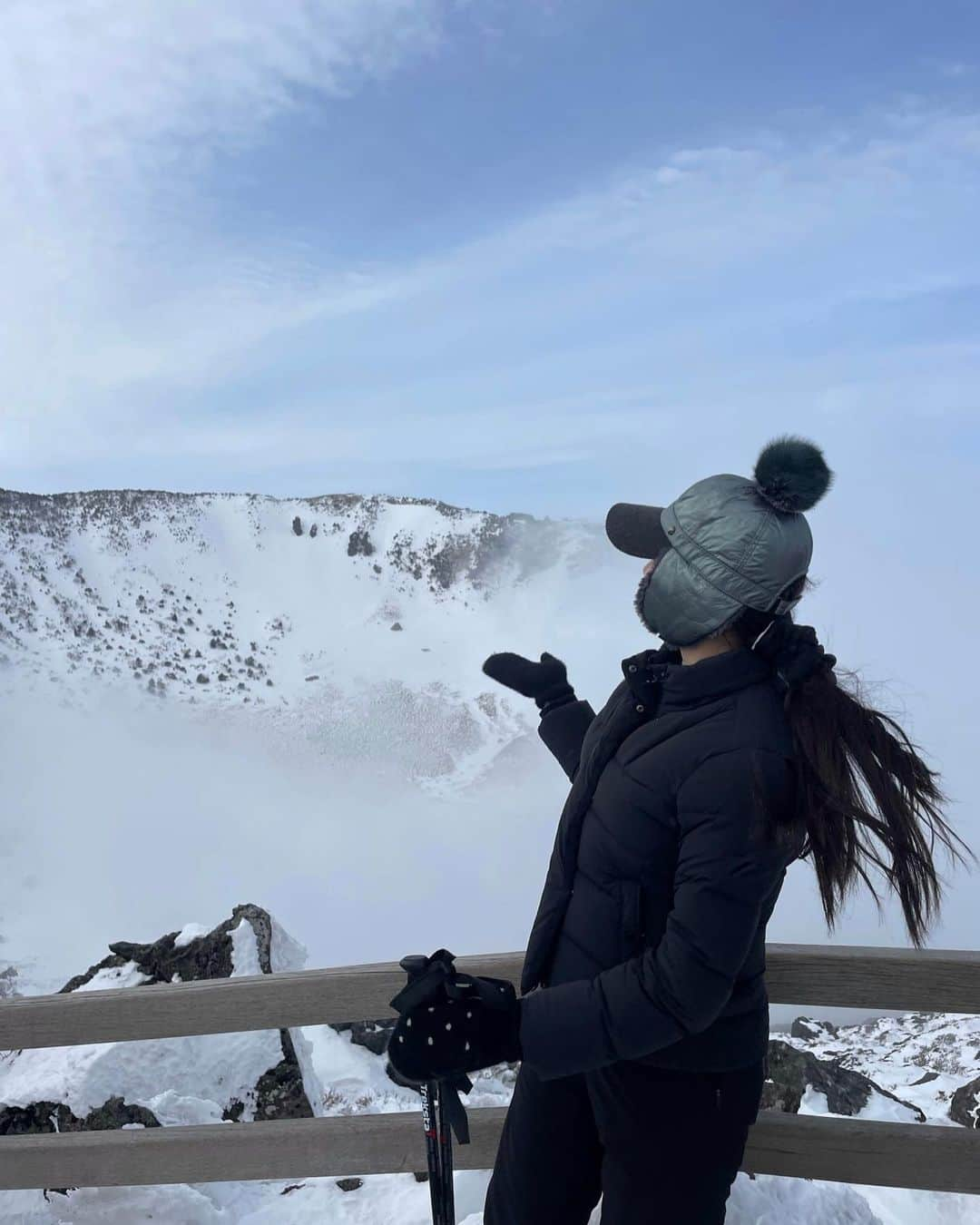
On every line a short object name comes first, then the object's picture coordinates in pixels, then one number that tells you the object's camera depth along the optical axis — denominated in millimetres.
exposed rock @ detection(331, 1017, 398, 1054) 7168
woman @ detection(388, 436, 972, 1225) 1658
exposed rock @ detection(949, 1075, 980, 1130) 5262
